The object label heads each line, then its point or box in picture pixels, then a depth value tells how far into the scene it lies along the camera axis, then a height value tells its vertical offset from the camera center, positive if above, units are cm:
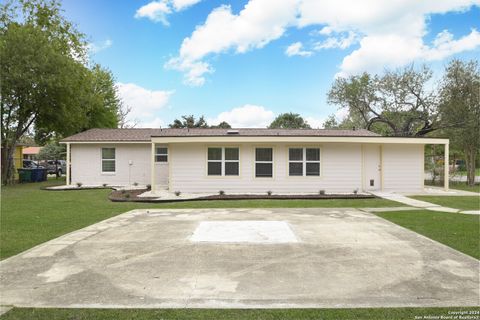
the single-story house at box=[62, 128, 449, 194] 1362 -9
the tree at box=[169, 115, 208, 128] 4734 +629
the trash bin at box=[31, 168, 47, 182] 2119 -96
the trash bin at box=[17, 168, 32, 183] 2081 -88
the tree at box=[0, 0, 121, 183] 1742 +542
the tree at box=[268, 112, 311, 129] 5138 +696
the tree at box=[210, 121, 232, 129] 5090 +642
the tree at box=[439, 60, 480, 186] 1869 +355
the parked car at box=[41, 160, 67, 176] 3025 -48
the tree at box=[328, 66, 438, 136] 2473 +581
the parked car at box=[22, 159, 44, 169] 2790 -24
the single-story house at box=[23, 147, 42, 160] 5558 +188
